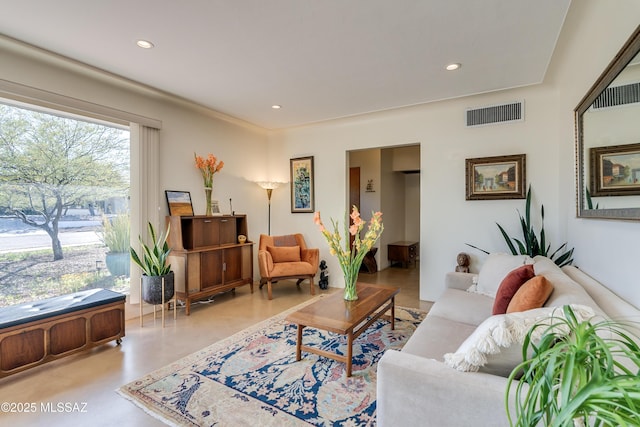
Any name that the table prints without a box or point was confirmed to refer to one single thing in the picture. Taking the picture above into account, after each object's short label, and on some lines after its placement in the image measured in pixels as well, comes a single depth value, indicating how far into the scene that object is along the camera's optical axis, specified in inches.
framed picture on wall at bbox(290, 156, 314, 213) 197.8
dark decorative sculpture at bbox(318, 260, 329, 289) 187.7
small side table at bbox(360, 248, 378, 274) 225.6
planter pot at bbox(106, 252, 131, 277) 134.1
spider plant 24.5
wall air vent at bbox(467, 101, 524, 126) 137.3
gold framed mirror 57.6
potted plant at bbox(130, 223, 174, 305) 125.3
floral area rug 70.0
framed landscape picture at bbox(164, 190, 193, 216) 150.0
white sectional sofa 43.7
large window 105.2
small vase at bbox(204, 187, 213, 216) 163.6
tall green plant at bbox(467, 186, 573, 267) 126.8
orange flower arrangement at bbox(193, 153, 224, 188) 161.2
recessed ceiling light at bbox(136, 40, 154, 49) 94.7
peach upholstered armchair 164.9
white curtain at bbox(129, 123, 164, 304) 136.6
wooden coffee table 85.5
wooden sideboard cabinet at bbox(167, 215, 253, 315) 141.6
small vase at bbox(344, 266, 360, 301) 106.6
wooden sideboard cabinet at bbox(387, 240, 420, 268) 242.2
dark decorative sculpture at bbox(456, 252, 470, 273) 145.0
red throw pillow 74.7
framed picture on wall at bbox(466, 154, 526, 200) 137.6
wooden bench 84.2
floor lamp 203.3
